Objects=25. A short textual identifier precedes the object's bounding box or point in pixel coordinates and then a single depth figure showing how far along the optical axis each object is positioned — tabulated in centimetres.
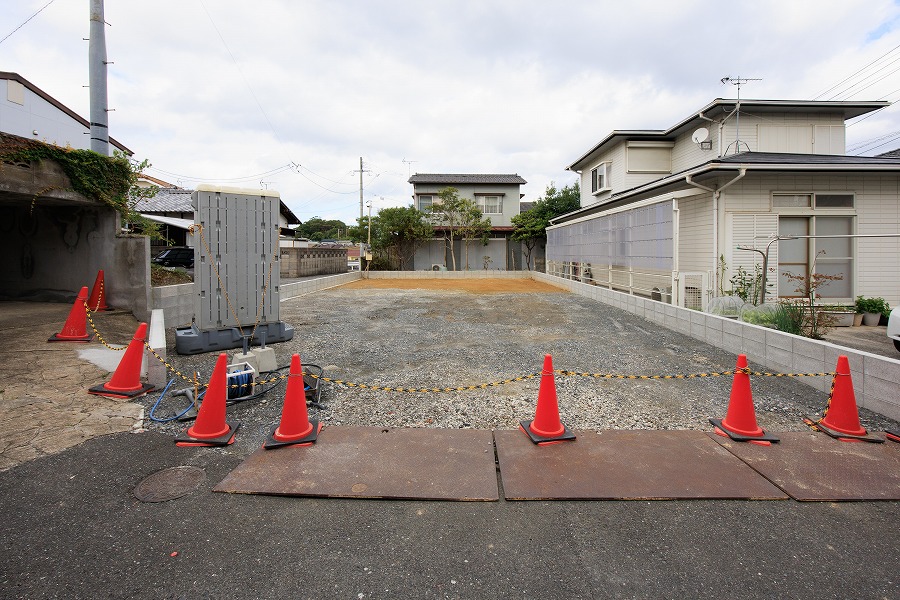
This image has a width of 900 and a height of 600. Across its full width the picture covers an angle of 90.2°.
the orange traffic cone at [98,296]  735
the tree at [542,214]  2428
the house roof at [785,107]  1234
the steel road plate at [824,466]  275
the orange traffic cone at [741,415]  350
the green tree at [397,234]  2403
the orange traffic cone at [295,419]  338
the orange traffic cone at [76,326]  566
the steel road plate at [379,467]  274
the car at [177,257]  1800
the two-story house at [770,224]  908
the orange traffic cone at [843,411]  354
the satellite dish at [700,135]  1304
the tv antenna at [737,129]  1240
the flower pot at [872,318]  912
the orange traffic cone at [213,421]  336
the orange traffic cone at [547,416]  350
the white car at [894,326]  596
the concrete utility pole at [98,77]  766
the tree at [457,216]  2402
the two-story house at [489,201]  2616
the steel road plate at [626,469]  273
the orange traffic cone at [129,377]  420
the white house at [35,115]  1970
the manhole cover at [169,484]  267
